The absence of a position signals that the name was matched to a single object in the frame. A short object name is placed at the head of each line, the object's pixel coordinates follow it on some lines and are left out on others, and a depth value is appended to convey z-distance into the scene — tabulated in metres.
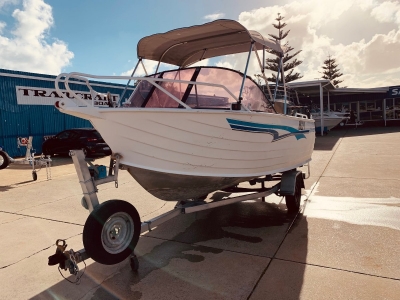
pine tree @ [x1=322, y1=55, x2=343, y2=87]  48.25
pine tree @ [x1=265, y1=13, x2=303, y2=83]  38.91
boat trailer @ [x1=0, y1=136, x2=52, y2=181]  8.83
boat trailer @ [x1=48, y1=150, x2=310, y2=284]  2.82
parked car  12.21
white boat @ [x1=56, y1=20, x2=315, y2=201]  3.25
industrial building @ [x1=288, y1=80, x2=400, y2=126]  26.95
